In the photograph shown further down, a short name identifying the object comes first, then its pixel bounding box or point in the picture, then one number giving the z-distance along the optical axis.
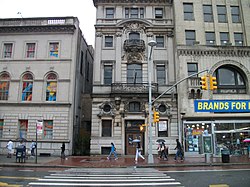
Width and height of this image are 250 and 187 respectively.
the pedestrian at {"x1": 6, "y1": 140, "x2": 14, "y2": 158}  23.07
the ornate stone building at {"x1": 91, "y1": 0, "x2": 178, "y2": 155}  26.67
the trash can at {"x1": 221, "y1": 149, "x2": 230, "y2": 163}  18.94
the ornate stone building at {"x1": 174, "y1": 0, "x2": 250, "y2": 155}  26.12
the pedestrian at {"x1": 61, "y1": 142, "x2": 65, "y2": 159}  22.96
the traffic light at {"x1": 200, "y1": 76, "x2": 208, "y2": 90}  14.96
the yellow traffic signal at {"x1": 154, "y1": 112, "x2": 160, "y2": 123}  18.88
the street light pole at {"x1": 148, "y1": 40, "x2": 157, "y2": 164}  18.45
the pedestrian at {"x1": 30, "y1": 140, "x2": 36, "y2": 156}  23.44
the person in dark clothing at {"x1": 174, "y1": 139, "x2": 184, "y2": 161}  21.62
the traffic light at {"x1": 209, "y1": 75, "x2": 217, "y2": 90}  14.81
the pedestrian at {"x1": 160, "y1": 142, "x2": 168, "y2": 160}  21.53
